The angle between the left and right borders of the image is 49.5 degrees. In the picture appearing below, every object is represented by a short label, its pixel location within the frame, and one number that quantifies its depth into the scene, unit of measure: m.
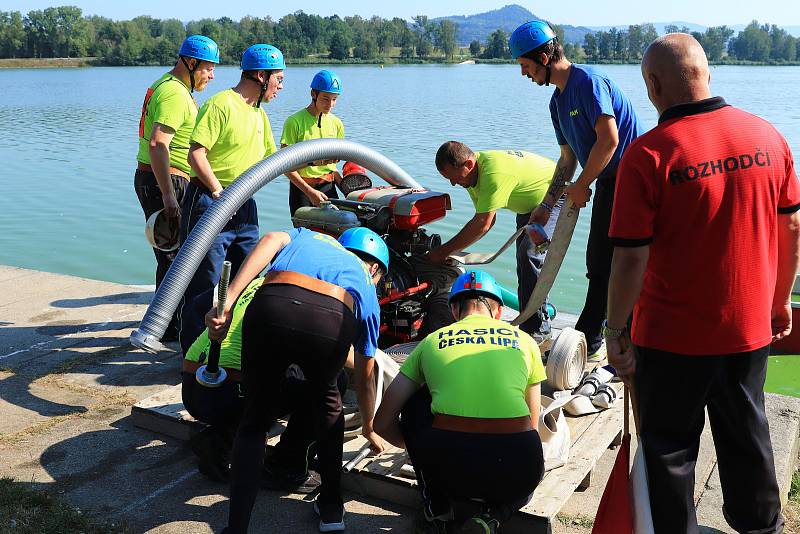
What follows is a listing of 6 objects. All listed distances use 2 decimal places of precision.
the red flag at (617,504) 3.20
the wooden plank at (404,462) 3.54
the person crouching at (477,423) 3.22
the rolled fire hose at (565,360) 4.65
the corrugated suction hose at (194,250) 5.04
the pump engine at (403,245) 5.16
